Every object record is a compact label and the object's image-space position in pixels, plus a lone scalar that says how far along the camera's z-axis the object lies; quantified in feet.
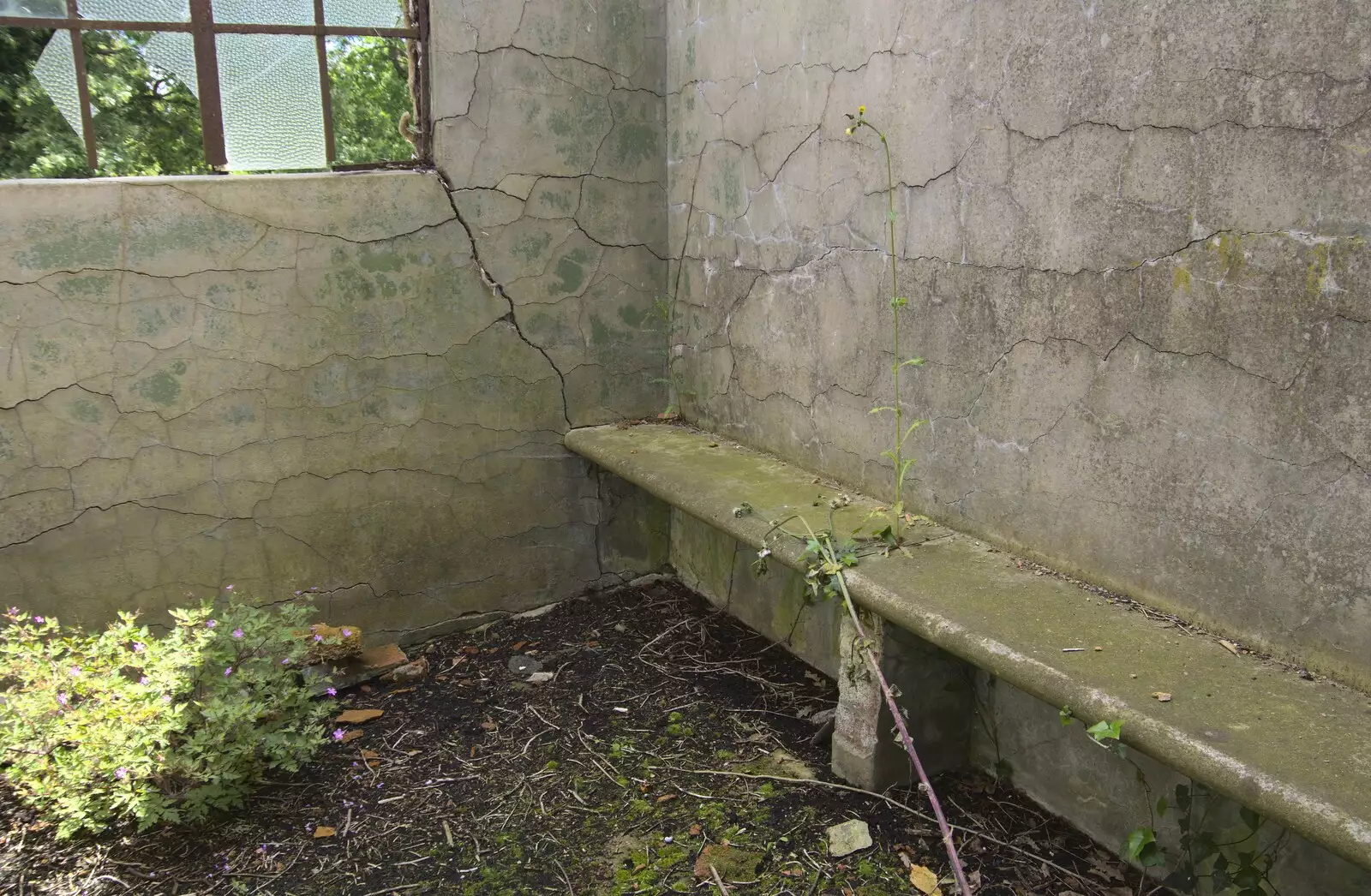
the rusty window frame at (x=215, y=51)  8.63
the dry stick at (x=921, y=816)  7.16
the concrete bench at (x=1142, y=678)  4.70
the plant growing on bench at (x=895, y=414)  8.05
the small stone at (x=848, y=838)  7.36
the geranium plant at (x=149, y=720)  7.35
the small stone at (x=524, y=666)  10.27
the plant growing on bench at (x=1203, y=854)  6.01
